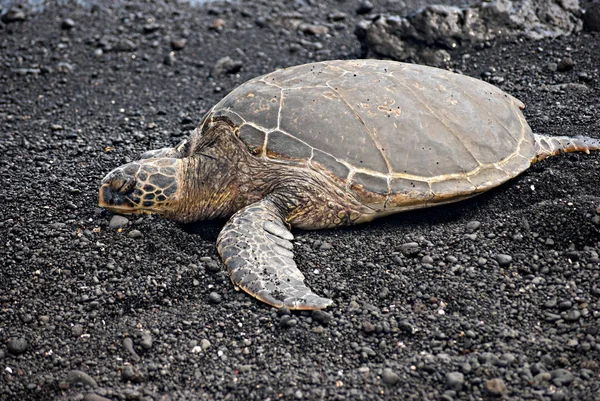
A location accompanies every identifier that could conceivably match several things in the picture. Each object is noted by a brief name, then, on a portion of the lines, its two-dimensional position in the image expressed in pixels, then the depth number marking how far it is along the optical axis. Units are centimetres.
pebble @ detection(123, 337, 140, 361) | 640
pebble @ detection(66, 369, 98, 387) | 605
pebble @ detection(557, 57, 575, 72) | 1242
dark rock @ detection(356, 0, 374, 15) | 1730
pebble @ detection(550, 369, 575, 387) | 563
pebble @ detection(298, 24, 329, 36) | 1602
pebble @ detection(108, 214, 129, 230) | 862
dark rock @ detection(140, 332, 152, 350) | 648
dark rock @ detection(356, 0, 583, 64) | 1352
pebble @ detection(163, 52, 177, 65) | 1487
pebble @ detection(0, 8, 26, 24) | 1652
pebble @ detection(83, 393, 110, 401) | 584
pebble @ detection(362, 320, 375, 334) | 652
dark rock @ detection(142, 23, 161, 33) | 1614
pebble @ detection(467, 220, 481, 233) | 809
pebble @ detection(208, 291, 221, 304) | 718
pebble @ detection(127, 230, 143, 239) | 838
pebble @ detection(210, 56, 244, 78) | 1434
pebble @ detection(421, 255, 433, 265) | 754
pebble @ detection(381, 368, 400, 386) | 582
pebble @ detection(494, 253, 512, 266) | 738
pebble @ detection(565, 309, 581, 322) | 638
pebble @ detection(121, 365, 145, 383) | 611
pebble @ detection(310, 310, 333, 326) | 667
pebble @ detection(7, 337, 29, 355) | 655
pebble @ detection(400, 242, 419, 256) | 775
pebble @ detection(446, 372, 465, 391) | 570
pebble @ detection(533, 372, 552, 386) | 568
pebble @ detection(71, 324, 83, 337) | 678
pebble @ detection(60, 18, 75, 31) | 1617
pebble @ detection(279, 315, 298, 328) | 666
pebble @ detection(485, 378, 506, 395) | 560
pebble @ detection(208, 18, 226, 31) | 1636
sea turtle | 836
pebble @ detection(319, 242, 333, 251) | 807
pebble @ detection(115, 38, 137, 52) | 1533
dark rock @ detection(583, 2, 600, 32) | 1389
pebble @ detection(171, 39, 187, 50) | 1545
